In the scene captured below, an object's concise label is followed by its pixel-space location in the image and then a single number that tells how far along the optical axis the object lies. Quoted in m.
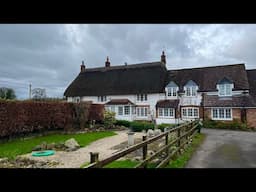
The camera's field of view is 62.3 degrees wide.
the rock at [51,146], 10.27
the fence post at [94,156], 2.47
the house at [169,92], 21.50
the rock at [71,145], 10.21
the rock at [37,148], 9.91
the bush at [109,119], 20.35
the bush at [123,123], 21.71
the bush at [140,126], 18.81
